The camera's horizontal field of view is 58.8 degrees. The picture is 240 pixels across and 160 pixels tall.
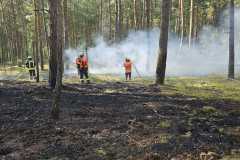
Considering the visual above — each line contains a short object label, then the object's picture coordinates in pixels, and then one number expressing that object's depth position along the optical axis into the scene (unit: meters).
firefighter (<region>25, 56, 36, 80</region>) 14.95
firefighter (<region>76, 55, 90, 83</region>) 13.09
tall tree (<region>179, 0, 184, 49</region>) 21.88
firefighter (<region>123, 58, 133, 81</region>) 14.50
